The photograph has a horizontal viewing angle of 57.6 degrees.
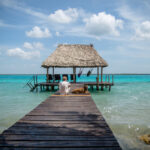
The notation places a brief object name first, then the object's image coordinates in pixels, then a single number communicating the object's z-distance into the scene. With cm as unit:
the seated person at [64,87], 694
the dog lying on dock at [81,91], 784
